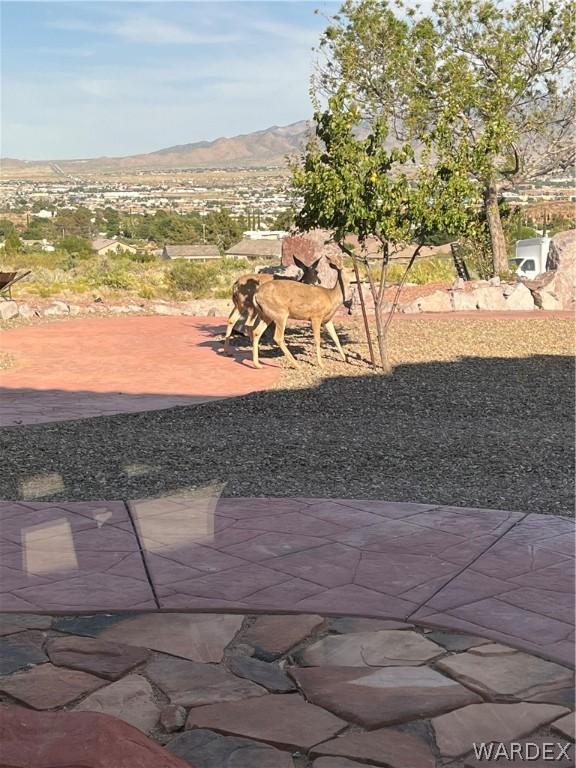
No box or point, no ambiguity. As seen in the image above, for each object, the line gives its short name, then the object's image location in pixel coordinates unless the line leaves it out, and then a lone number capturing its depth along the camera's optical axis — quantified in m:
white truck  30.41
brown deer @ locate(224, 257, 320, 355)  12.65
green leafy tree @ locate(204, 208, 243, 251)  70.06
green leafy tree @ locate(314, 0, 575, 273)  25.45
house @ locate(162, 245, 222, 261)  59.41
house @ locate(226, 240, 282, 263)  56.37
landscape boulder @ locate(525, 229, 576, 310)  19.72
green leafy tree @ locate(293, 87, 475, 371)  10.98
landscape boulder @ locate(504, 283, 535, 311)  19.59
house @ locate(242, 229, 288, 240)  74.75
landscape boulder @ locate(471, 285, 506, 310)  19.62
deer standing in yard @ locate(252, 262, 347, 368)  11.41
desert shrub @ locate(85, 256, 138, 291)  26.77
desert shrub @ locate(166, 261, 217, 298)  25.33
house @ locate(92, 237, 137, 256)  60.19
